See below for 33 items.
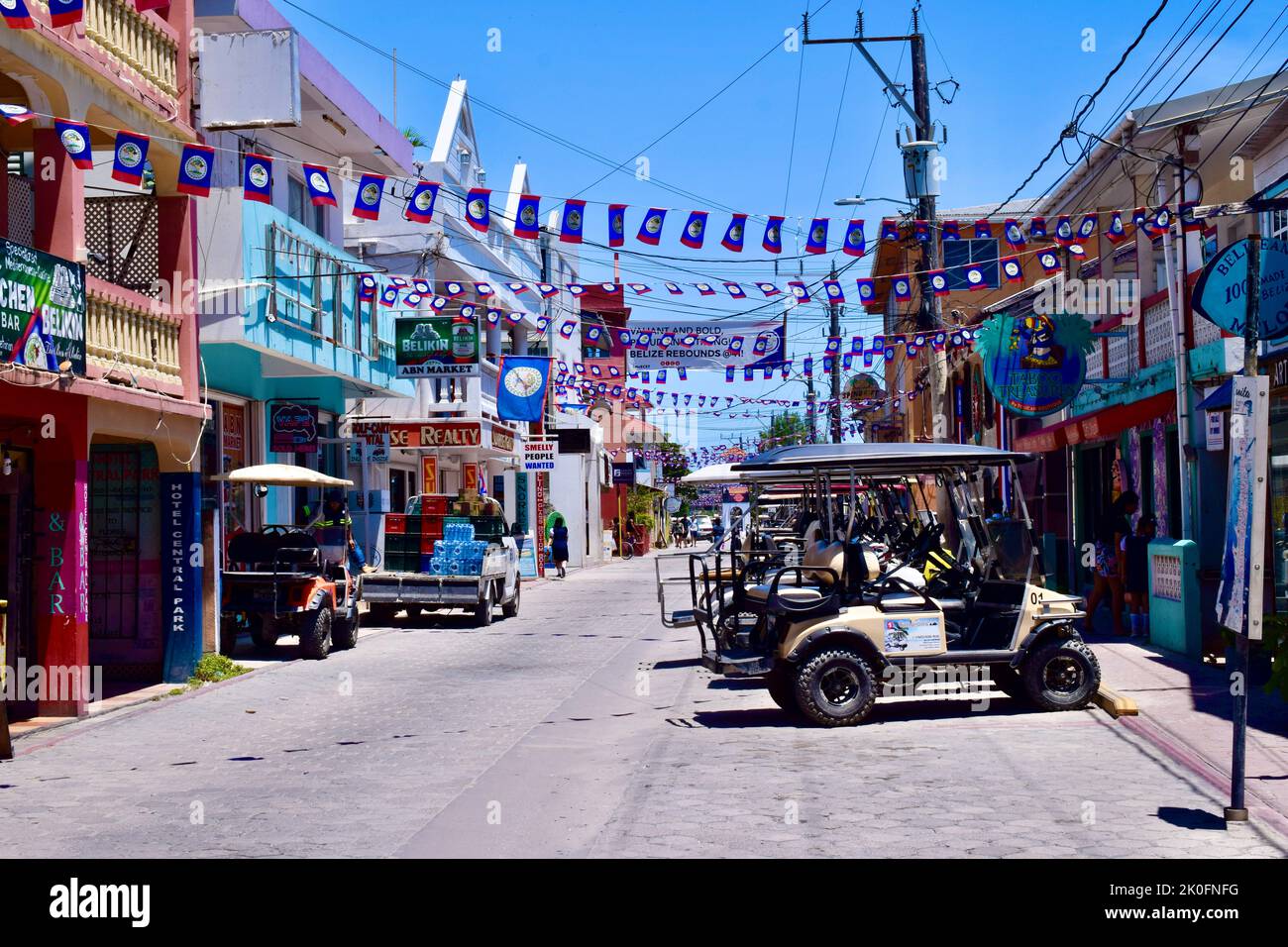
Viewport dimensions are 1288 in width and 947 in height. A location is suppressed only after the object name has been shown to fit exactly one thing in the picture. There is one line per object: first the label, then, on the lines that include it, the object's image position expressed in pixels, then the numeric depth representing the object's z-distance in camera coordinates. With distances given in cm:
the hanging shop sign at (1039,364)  1870
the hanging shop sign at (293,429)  2227
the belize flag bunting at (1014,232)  1636
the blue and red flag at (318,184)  1362
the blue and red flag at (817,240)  1513
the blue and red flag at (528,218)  1416
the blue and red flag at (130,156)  1218
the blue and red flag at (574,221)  1473
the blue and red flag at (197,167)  1295
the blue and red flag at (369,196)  1407
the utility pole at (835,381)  3946
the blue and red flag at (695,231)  1448
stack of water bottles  2264
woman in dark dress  3922
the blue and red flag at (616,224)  1438
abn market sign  2530
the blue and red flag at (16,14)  1074
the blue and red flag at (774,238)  1474
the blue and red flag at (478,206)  1405
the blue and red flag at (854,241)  1539
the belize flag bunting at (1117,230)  1517
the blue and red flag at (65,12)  1119
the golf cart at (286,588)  1766
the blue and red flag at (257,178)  1295
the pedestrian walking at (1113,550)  1778
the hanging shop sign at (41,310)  1114
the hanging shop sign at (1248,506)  741
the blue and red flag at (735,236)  1470
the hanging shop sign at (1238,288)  1185
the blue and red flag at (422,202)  1394
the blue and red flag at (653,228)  1436
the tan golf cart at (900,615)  1102
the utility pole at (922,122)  2166
